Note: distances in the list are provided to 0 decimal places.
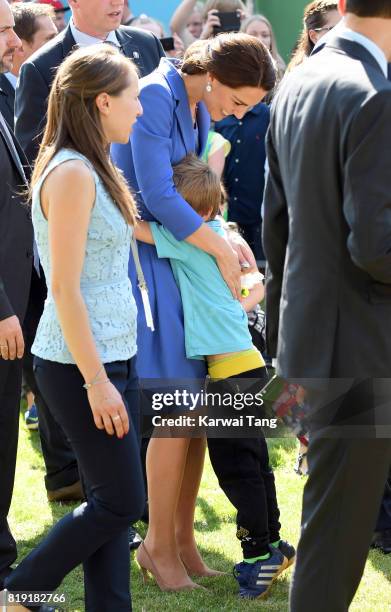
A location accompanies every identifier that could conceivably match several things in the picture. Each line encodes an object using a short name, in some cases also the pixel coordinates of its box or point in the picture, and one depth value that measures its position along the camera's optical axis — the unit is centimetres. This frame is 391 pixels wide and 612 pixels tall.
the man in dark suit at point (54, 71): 887
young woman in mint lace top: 579
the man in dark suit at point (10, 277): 749
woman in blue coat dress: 750
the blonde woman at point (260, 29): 1550
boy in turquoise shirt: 750
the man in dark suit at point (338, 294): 507
